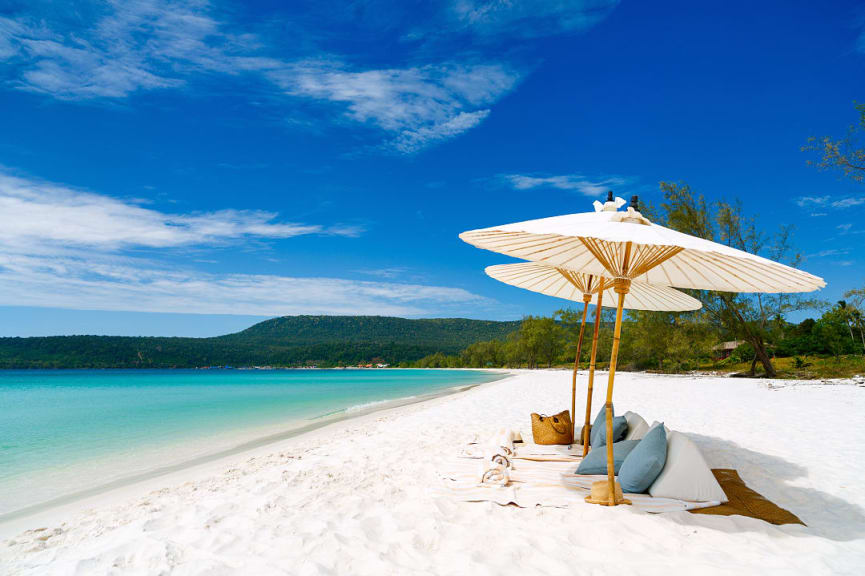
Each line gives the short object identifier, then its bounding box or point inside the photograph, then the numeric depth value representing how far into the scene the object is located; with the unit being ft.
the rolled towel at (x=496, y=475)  14.49
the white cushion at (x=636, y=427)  16.65
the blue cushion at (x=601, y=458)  15.25
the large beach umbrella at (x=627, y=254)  11.75
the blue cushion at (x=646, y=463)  13.29
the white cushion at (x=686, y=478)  12.65
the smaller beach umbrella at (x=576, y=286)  21.17
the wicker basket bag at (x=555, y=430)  20.59
